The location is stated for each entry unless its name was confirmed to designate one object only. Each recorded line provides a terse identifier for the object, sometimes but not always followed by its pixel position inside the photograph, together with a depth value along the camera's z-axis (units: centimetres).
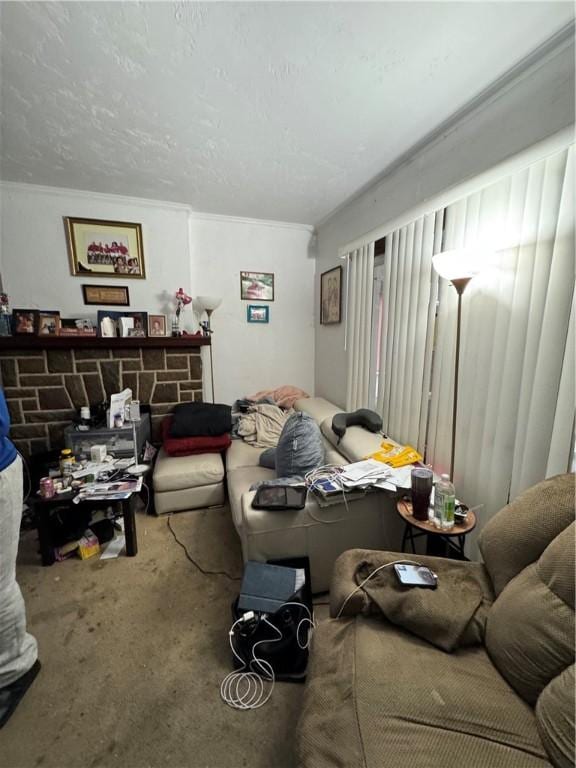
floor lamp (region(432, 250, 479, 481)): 137
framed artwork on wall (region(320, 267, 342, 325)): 301
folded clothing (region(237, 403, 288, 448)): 277
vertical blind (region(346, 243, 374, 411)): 244
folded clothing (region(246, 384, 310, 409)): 339
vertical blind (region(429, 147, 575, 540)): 119
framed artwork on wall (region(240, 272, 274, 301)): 331
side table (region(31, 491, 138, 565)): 180
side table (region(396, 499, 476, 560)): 132
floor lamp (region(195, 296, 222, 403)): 293
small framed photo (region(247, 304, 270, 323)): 338
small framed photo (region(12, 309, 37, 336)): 255
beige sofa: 154
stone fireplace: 263
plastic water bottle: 132
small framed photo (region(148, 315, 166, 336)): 291
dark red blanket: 252
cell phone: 108
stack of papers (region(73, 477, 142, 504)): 184
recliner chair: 72
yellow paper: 176
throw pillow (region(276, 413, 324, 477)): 180
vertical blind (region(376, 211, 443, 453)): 183
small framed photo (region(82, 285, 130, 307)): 277
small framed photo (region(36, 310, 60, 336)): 260
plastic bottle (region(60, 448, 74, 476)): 209
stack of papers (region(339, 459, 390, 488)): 155
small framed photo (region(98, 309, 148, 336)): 273
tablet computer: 152
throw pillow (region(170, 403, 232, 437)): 263
